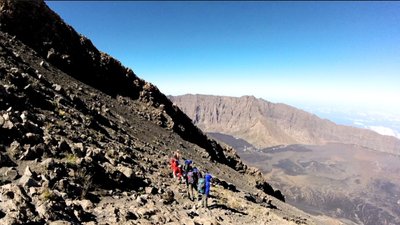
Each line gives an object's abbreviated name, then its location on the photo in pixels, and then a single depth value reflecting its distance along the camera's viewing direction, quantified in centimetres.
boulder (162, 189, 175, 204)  1266
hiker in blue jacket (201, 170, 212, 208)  1377
